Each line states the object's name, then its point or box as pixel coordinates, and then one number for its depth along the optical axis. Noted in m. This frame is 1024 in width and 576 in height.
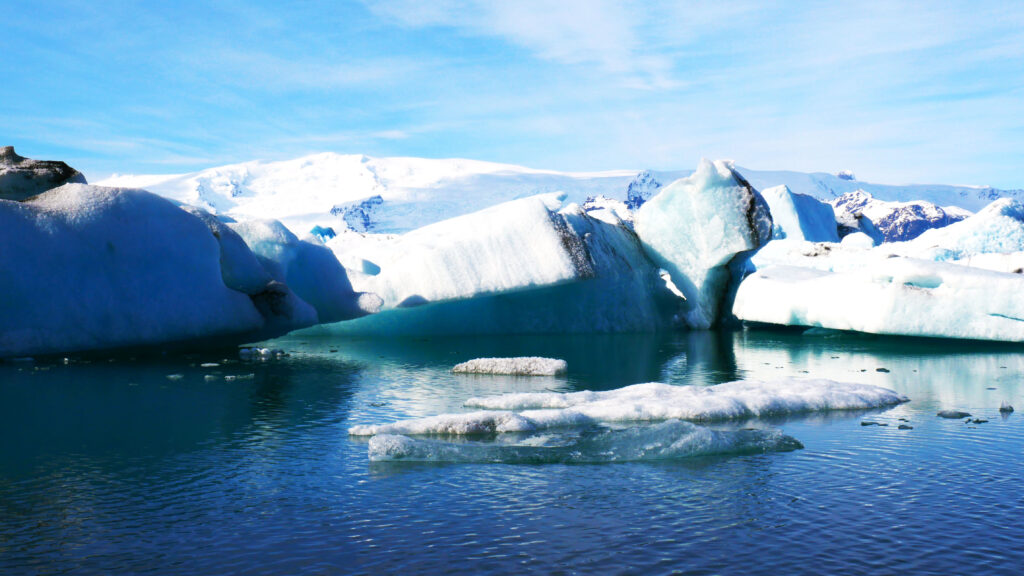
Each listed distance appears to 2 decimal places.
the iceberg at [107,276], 11.51
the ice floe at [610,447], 6.05
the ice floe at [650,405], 7.05
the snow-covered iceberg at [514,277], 16.05
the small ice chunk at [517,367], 11.19
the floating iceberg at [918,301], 14.70
